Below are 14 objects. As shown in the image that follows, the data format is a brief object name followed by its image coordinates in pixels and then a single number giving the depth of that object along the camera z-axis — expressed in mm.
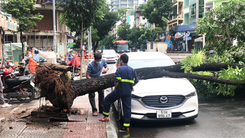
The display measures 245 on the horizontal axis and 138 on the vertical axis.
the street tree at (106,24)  50281
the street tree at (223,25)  11000
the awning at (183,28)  33825
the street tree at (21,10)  23656
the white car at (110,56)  31484
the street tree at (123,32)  84712
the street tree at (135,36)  73875
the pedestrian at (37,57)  12503
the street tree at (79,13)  11938
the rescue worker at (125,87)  5680
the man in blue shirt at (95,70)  6922
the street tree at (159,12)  52094
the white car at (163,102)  5840
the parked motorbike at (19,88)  8734
